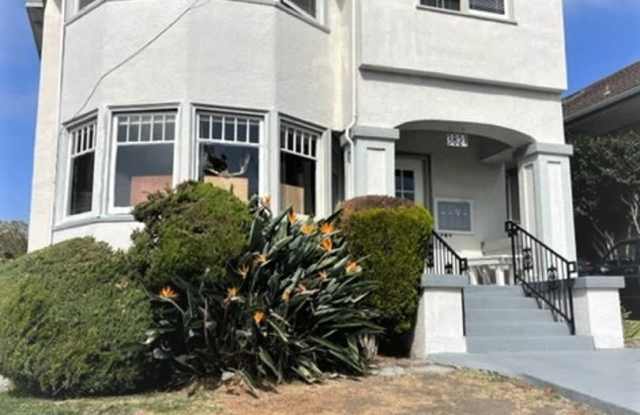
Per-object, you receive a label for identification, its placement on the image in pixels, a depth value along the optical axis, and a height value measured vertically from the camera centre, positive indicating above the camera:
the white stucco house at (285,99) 9.59 +3.30
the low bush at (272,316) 6.28 -0.29
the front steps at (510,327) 8.68 -0.59
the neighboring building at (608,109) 13.55 +4.26
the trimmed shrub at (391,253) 7.97 +0.48
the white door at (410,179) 12.33 +2.30
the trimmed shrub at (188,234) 6.21 +0.59
